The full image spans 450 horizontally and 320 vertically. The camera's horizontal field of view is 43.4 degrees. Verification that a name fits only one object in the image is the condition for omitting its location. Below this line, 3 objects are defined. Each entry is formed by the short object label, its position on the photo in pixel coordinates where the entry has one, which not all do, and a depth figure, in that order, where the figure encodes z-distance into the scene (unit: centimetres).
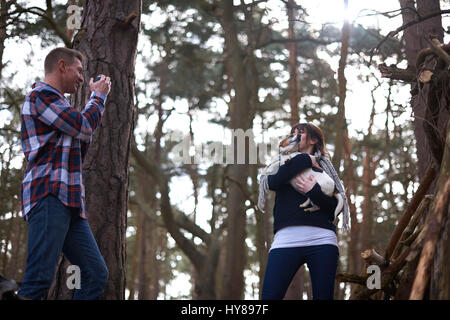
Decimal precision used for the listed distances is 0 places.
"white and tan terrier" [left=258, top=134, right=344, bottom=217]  375
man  306
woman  361
